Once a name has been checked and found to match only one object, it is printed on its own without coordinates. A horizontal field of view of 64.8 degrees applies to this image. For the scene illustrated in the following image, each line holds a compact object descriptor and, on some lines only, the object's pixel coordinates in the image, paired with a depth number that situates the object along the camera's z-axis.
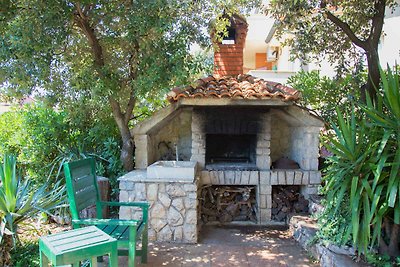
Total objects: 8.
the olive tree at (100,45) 3.85
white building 8.57
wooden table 2.29
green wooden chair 3.07
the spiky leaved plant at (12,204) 3.35
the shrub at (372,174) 2.97
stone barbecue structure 4.44
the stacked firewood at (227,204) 5.50
